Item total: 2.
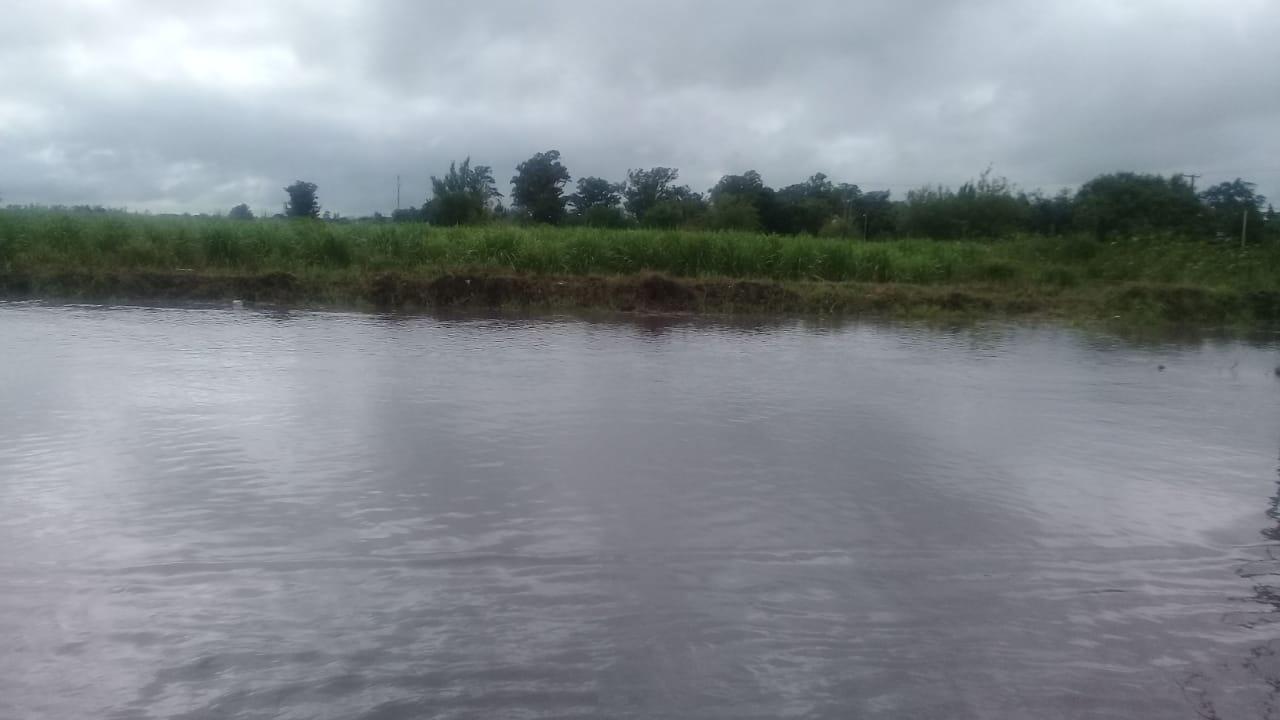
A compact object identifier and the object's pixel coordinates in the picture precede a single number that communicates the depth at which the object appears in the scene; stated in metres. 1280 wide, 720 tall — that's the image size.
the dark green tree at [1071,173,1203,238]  28.69
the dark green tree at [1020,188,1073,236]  31.69
